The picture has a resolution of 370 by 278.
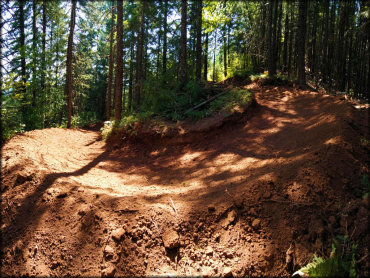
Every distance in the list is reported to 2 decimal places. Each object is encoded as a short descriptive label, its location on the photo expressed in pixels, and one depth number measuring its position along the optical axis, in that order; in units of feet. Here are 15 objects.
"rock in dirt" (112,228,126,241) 9.48
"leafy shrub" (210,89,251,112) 27.66
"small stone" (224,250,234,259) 8.70
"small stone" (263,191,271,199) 10.46
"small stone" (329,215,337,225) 8.66
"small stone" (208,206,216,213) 10.38
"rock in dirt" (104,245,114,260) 8.98
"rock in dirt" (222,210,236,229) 9.75
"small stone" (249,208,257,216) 9.91
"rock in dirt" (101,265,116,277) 8.44
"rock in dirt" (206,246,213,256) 8.89
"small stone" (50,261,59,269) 9.04
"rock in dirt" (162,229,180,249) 9.15
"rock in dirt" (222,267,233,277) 8.08
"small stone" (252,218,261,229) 9.45
